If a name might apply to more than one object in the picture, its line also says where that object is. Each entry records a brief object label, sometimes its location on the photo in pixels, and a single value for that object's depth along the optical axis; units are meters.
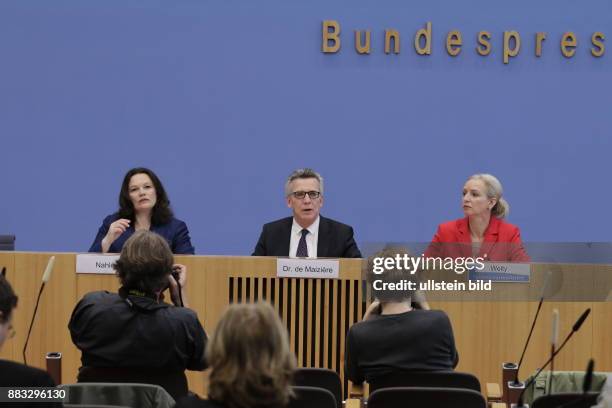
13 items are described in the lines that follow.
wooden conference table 9.69
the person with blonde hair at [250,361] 4.57
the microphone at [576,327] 6.11
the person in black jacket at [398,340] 7.38
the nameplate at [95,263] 9.80
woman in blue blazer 10.45
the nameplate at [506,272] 9.69
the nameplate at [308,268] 9.80
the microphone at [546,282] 9.61
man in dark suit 10.54
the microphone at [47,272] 7.98
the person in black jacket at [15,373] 5.11
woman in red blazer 10.25
